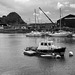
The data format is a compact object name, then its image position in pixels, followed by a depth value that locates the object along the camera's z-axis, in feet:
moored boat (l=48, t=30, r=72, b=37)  231.07
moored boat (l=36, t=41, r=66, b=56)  76.10
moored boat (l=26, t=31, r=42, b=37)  247.32
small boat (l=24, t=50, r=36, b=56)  81.94
